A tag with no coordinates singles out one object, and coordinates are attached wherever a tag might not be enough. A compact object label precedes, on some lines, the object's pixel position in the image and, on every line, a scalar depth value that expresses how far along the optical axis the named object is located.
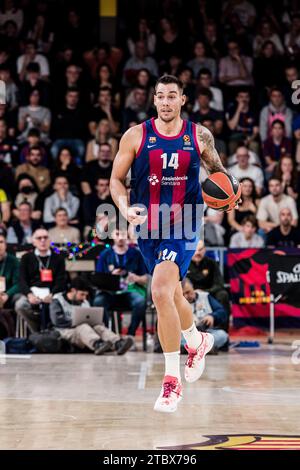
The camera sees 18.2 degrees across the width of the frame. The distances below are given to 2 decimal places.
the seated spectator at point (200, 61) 20.05
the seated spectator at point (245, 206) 16.56
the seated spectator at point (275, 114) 18.86
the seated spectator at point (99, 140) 18.09
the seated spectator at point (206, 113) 18.50
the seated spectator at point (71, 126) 18.52
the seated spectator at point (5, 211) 16.73
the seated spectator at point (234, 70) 20.03
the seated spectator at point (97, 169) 17.42
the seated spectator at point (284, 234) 16.31
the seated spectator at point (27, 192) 17.16
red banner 15.50
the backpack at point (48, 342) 13.85
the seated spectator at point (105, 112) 18.80
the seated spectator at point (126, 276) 14.87
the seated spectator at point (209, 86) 19.25
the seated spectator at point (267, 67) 20.06
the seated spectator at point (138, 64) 20.00
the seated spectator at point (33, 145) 18.08
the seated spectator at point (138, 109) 18.78
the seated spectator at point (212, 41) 20.55
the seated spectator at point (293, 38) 20.59
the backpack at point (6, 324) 14.35
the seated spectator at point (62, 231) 16.08
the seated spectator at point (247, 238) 16.17
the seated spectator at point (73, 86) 19.50
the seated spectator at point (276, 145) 18.33
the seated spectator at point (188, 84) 18.92
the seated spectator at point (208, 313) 13.88
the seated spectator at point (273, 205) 16.81
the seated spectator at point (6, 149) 18.16
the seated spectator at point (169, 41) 20.45
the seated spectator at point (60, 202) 16.97
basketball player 7.89
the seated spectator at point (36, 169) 17.67
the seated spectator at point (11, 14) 21.02
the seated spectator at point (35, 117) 18.92
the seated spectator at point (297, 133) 18.33
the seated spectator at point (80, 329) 13.66
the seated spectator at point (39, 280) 14.37
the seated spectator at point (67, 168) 17.59
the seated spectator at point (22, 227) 16.48
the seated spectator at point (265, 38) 20.67
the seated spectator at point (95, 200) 16.89
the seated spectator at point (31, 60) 19.94
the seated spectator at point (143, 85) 19.12
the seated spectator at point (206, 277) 14.54
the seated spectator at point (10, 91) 19.36
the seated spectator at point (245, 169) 17.52
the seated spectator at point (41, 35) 20.78
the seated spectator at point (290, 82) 19.56
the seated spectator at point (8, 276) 14.71
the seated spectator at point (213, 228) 16.25
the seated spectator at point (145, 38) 20.55
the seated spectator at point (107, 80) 19.56
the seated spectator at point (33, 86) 19.27
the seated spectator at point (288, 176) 17.33
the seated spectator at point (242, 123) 18.55
